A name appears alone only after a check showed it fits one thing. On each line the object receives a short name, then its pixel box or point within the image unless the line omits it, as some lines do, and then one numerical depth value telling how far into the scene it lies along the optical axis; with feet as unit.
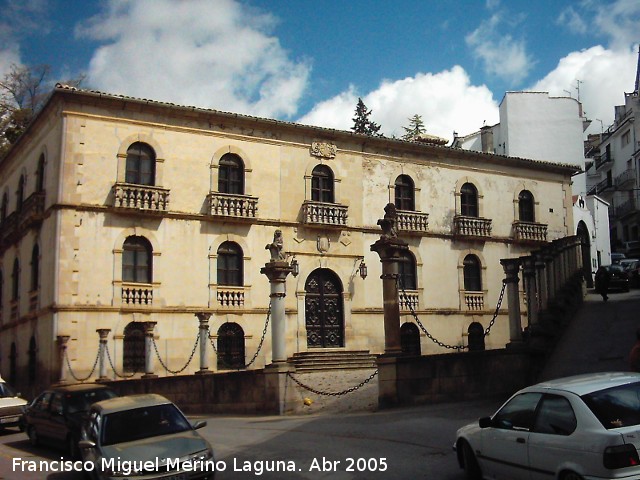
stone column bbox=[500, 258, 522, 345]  60.13
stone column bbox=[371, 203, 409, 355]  59.41
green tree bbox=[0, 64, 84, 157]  128.47
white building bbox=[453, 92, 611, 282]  153.58
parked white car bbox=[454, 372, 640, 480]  23.44
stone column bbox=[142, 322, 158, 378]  78.54
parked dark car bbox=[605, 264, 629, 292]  91.50
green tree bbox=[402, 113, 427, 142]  182.70
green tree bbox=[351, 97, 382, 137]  184.75
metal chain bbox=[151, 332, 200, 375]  81.84
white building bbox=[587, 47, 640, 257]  186.09
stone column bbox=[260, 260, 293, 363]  64.08
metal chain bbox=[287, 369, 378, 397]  61.04
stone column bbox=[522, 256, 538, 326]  62.90
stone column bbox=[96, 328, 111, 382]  77.71
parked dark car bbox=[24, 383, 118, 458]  45.70
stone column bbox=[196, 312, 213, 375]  76.64
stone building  81.61
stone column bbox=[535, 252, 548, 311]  67.10
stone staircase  84.69
